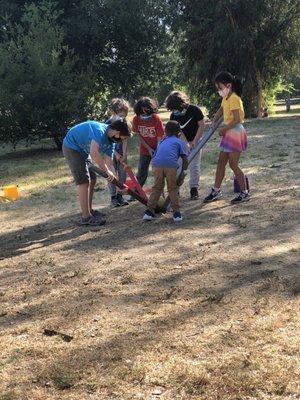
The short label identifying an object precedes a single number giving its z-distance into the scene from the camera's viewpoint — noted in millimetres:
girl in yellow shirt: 6078
